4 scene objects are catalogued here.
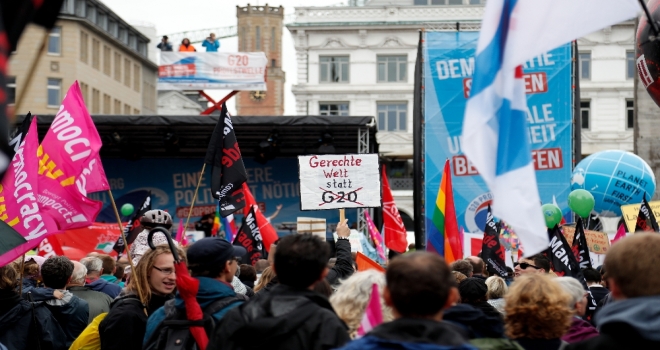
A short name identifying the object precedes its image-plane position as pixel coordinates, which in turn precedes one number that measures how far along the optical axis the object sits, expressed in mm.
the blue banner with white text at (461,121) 21156
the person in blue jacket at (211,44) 37375
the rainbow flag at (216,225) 23047
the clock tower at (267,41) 90938
